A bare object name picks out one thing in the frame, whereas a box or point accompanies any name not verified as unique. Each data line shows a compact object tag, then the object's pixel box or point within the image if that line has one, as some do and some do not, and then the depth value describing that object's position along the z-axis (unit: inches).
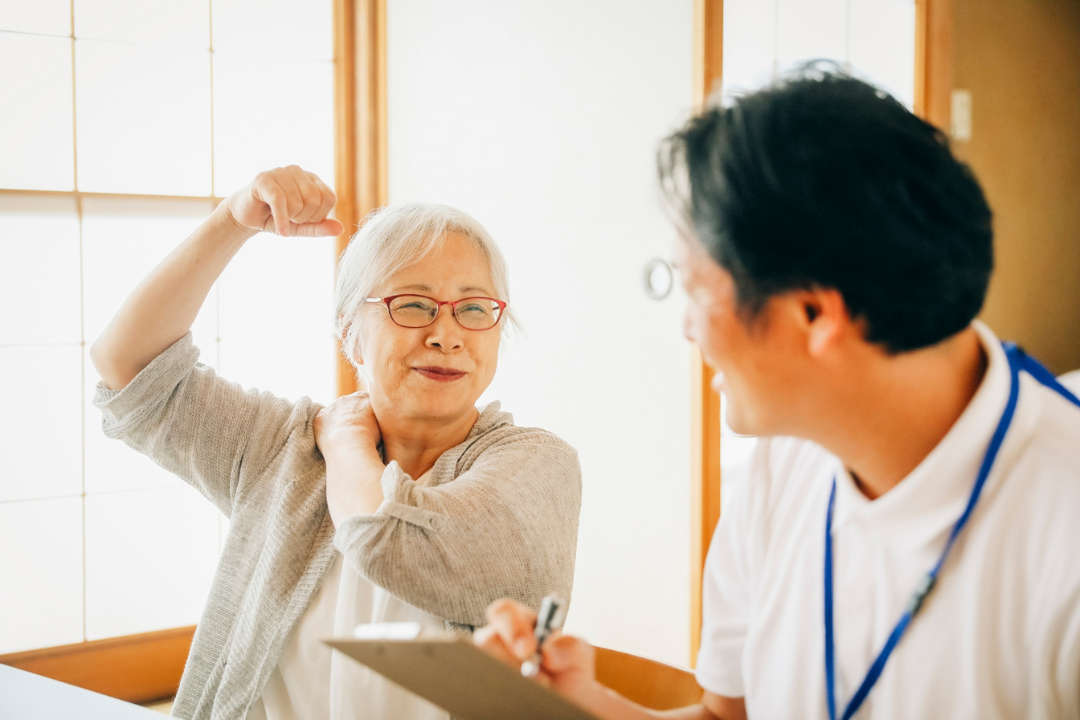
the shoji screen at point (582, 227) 102.3
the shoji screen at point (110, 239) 91.4
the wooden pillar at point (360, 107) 104.4
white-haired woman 45.7
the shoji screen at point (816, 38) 99.2
